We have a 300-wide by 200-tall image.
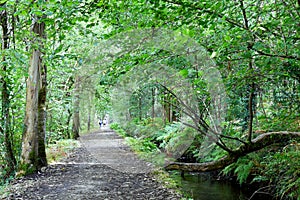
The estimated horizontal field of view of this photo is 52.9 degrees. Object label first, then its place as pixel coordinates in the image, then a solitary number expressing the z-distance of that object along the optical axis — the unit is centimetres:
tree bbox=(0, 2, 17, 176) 857
